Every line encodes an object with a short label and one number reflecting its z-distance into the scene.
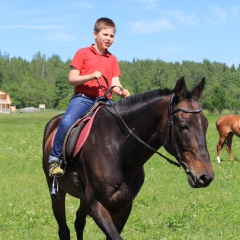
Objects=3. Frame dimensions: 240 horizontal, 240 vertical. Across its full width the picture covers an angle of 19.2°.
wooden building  180.63
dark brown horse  6.67
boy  8.48
